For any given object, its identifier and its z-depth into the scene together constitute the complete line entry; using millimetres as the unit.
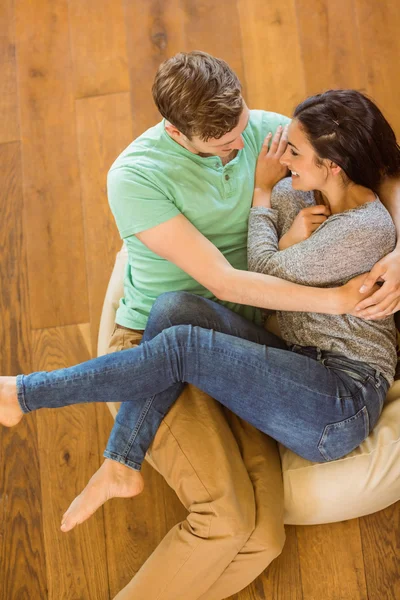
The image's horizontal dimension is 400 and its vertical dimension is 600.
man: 3109
